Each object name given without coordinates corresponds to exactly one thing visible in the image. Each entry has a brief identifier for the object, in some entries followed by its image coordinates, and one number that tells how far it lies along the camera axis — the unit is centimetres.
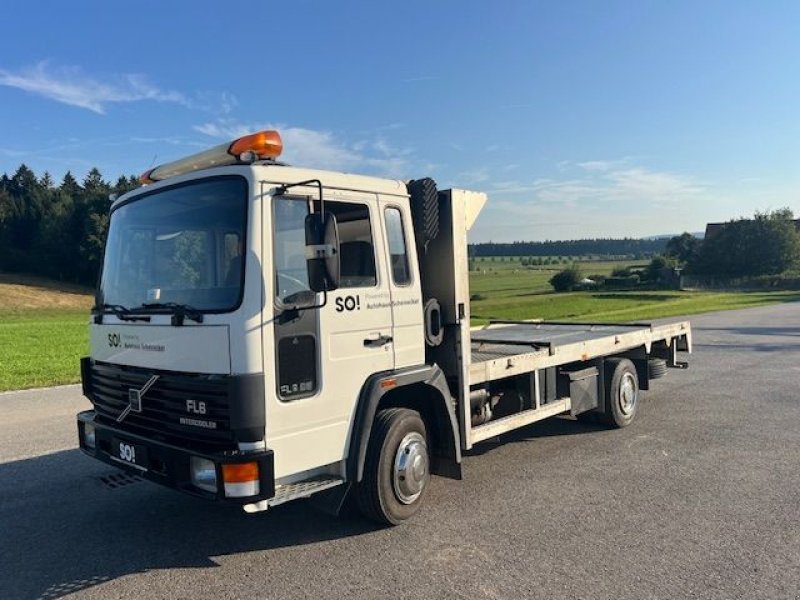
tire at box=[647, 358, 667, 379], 817
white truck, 377
